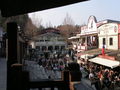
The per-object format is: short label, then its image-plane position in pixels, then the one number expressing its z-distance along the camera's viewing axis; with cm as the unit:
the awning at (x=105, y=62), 1472
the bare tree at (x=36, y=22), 5637
